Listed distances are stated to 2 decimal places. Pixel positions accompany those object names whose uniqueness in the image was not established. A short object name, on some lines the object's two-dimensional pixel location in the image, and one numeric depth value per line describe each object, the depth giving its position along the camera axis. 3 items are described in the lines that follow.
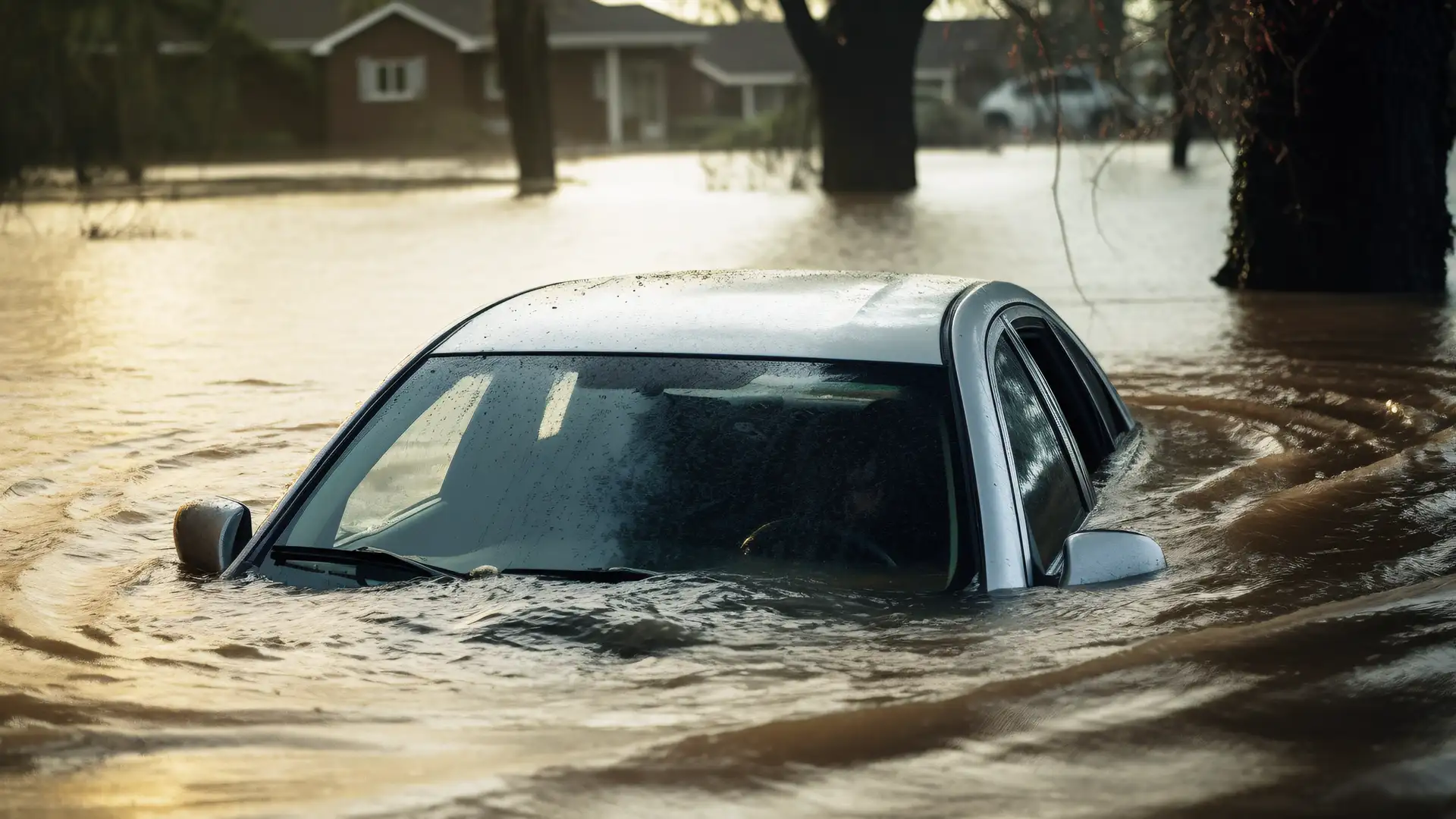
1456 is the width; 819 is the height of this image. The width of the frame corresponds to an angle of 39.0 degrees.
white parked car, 59.59
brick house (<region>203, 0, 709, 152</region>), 63.25
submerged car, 4.76
